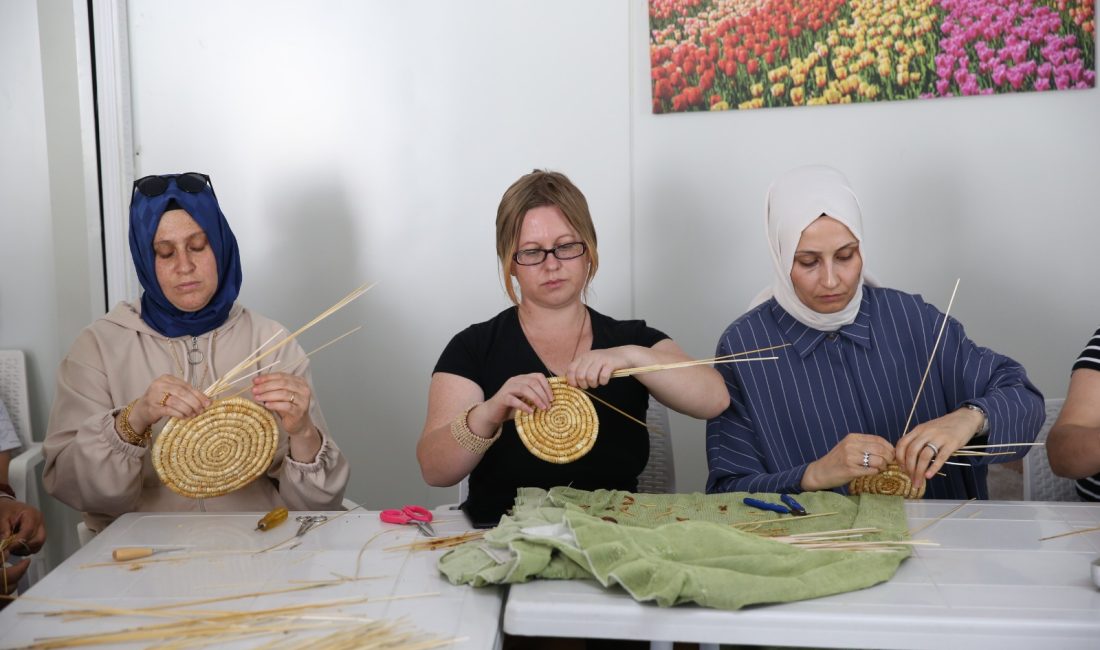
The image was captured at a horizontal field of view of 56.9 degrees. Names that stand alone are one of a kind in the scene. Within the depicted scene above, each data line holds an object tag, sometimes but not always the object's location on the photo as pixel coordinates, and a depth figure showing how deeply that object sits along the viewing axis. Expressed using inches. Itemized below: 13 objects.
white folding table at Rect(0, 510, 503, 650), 61.6
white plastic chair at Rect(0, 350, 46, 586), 123.0
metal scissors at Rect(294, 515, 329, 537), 78.4
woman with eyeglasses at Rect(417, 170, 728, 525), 93.0
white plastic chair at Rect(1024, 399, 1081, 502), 109.7
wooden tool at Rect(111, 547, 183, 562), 72.3
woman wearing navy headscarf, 90.3
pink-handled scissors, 79.0
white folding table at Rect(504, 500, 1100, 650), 58.4
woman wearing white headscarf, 95.7
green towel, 60.7
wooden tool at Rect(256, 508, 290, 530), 78.9
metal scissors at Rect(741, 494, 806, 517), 78.2
